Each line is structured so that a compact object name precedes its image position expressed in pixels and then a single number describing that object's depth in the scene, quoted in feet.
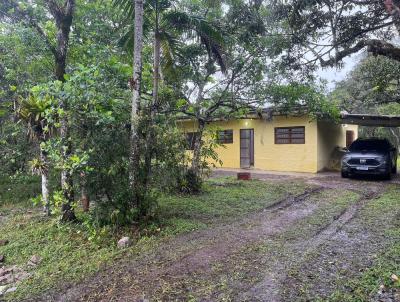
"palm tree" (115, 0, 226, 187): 21.33
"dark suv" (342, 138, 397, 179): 36.81
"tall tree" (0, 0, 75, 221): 17.81
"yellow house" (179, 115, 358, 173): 46.80
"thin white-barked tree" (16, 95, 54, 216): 18.86
